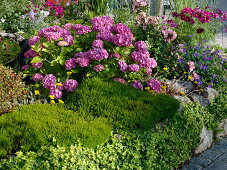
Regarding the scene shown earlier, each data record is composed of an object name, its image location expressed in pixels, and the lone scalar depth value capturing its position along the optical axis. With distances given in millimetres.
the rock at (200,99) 5625
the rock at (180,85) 5575
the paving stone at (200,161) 4660
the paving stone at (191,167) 4551
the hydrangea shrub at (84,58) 4797
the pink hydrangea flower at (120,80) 4960
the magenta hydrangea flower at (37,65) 4953
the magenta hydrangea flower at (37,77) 4871
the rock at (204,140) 5086
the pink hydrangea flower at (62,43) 4910
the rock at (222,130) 5637
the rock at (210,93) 5830
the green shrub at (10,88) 4285
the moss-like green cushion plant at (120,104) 4180
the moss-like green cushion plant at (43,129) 3486
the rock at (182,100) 4951
